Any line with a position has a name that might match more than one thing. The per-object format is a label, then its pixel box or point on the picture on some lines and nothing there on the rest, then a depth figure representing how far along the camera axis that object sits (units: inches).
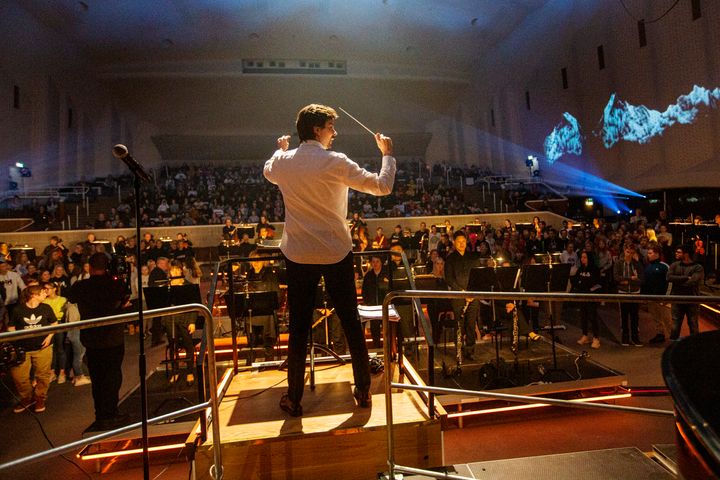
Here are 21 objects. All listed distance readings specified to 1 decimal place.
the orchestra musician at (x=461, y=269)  286.0
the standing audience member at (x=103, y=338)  192.4
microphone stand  77.0
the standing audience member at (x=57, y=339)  255.3
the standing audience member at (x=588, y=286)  310.5
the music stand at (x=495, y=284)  240.7
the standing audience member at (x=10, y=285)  309.1
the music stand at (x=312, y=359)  123.4
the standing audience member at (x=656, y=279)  289.6
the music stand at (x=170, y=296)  229.8
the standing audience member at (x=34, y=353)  232.1
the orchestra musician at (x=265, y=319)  277.3
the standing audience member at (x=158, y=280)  306.7
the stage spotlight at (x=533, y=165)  920.3
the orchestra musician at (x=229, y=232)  505.0
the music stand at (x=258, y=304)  245.6
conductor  97.4
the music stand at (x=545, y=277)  259.9
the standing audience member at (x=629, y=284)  307.6
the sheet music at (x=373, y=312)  125.0
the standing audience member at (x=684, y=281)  279.4
